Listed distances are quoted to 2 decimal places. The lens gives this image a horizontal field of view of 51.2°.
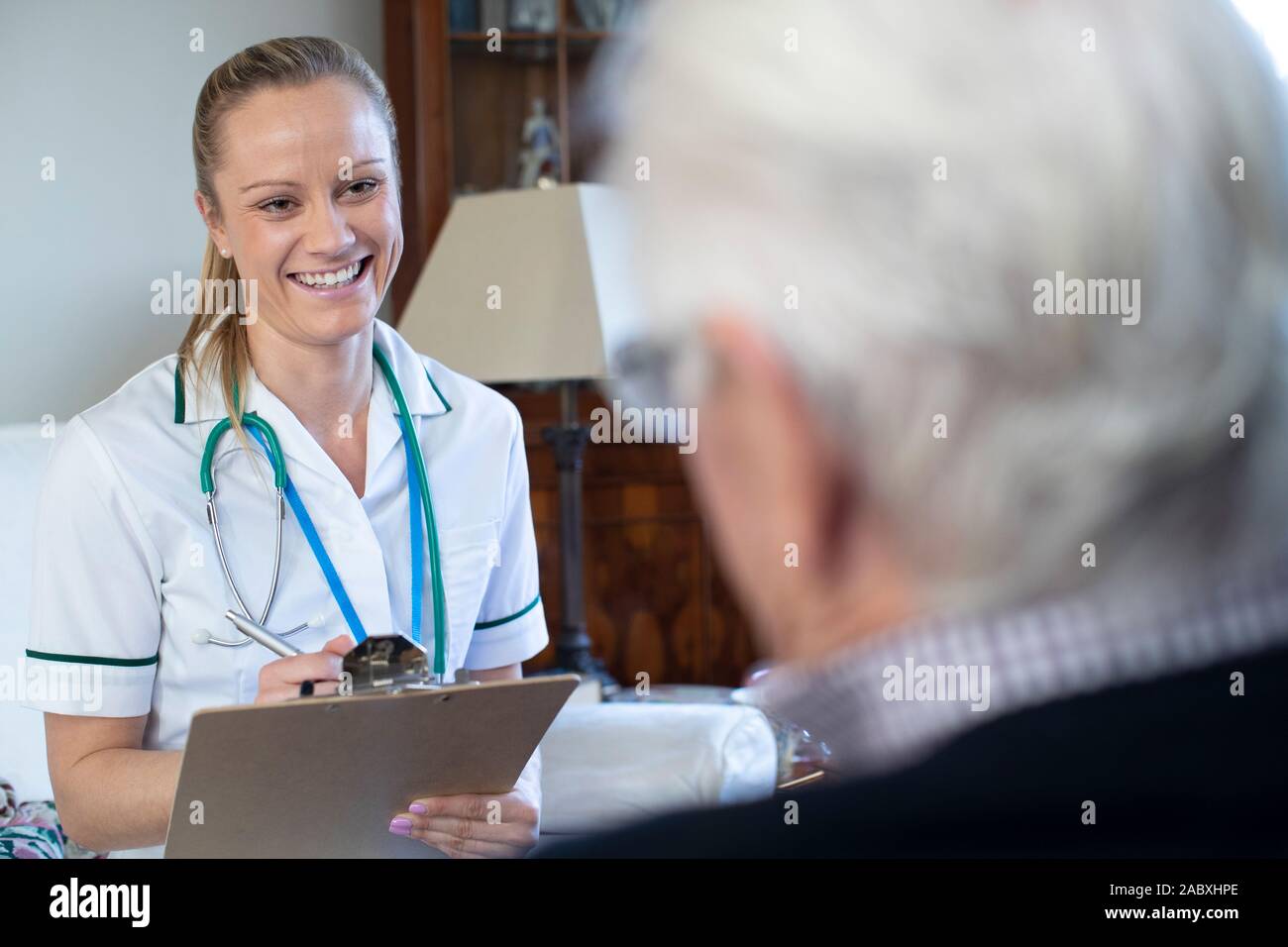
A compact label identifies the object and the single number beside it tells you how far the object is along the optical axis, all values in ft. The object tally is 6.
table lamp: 5.90
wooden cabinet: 8.08
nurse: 3.05
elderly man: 1.24
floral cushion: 3.98
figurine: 8.18
